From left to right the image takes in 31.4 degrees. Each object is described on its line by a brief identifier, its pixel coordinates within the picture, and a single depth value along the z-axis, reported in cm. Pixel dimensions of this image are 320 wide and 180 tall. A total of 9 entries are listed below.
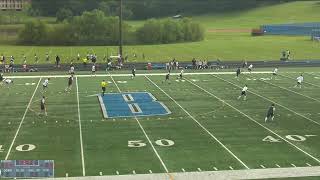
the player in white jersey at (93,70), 4775
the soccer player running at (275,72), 4693
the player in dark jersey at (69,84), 3834
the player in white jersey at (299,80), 3984
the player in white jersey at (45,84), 3741
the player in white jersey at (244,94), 3463
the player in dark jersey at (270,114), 2839
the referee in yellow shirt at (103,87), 3587
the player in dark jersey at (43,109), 2952
